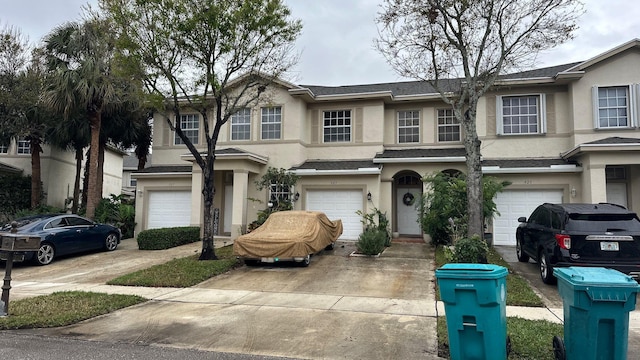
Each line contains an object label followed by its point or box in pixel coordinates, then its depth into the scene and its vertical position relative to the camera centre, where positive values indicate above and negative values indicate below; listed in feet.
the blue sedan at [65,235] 38.50 -3.19
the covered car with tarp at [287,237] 34.71 -2.79
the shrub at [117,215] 55.67 -1.51
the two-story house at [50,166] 69.51 +6.43
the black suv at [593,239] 25.55 -1.96
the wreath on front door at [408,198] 56.97 +1.11
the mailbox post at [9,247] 21.50 -2.29
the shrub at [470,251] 30.83 -3.32
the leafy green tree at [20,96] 56.95 +14.91
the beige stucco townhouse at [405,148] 48.16 +7.71
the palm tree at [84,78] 51.26 +15.95
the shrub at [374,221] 49.52 -1.81
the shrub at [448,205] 42.55 +0.19
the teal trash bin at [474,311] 14.33 -3.66
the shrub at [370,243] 40.83 -3.67
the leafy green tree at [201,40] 35.40 +14.65
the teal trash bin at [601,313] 13.34 -3.47
